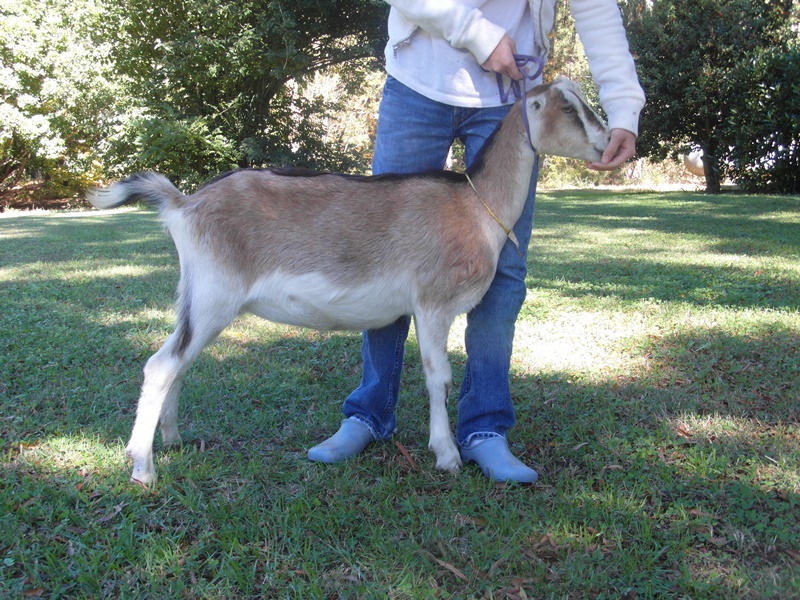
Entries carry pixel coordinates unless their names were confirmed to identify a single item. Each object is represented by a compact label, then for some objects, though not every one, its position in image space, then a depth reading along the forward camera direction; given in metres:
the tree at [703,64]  16.56
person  2.97
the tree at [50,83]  23.00
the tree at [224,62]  18.36
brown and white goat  2.95
